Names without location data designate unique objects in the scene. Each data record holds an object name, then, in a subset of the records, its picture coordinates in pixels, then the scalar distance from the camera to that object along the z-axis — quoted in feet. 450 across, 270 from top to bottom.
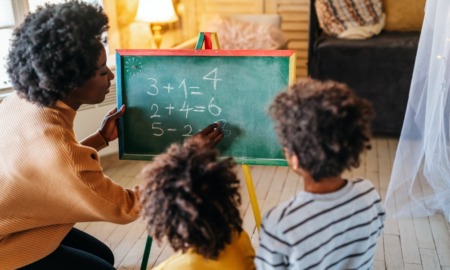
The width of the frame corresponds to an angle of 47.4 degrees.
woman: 4.81
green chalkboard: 6.36
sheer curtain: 8.16
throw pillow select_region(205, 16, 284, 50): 14.48
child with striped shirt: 3.72
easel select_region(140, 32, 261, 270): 6.43
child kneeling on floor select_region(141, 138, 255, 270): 3.77
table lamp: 12.61
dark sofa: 12.62
